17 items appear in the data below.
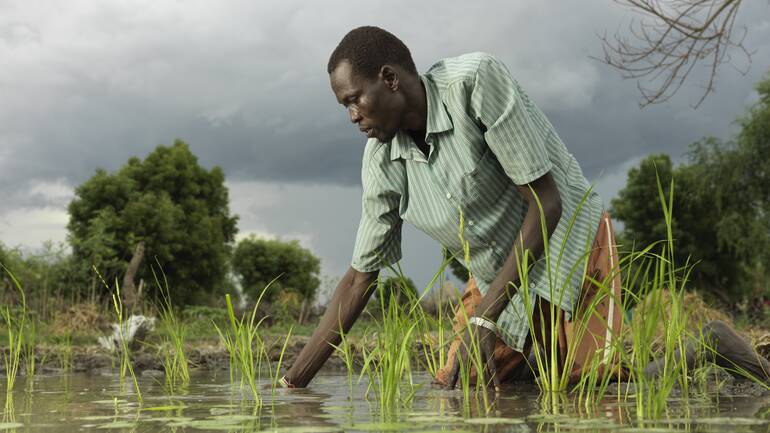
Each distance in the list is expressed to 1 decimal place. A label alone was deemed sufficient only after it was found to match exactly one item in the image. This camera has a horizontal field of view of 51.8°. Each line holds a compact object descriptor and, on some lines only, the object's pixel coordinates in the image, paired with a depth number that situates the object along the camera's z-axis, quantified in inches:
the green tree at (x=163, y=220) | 832.9
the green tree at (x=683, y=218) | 957.8
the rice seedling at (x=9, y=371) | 151.0
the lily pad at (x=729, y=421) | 81.8
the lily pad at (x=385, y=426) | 77.0
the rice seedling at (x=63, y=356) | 243.6
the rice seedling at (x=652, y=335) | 85.7
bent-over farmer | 114.0
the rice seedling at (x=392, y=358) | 96.1
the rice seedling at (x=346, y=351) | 116.6
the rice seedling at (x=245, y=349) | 111.6
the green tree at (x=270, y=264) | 1327.5
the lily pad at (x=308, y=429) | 76.5
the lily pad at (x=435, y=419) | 83.0
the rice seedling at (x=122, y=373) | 124.9
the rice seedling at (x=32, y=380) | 172.3
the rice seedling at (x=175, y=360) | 152.2
